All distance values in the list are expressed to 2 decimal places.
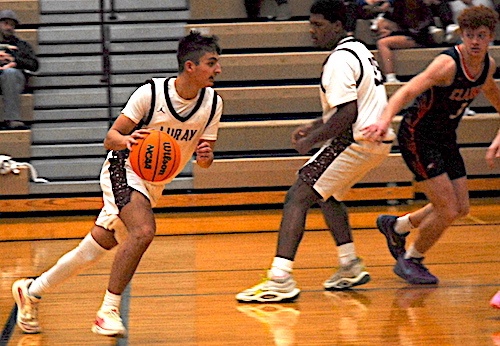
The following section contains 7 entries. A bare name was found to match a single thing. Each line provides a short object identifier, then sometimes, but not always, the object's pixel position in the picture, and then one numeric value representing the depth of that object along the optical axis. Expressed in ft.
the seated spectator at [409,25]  53.52
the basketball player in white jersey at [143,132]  24.17
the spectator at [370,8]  54.45
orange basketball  23.55
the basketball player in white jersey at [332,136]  27.67
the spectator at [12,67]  49.00
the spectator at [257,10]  55.42
